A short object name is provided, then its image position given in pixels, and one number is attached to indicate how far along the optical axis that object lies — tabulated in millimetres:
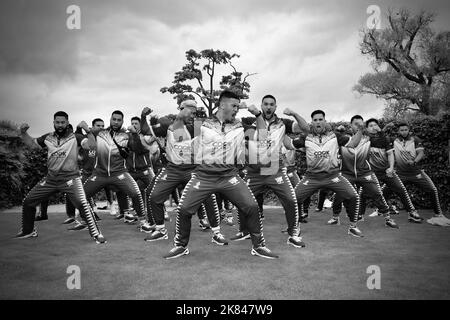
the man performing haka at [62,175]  6172
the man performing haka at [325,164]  6536
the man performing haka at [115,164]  7129
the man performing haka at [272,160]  5820
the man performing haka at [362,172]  7539
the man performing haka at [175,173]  6307
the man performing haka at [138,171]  8281
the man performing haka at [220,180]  5074
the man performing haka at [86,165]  8242
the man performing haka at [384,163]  8055
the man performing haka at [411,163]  8161
